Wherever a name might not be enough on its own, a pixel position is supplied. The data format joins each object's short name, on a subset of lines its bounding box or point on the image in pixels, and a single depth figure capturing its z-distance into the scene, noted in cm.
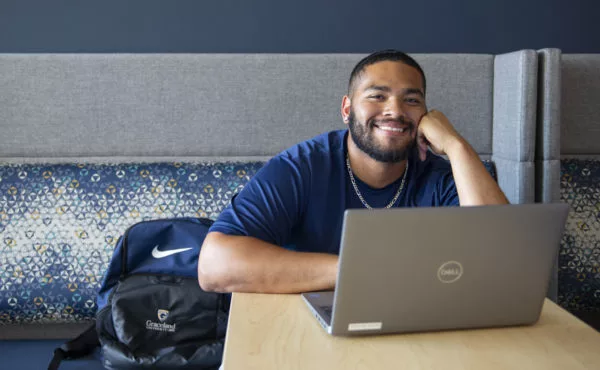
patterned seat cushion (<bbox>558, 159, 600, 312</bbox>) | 216
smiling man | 161
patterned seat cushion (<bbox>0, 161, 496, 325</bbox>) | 208
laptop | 104
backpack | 183
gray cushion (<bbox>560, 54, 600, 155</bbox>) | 223
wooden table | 103
